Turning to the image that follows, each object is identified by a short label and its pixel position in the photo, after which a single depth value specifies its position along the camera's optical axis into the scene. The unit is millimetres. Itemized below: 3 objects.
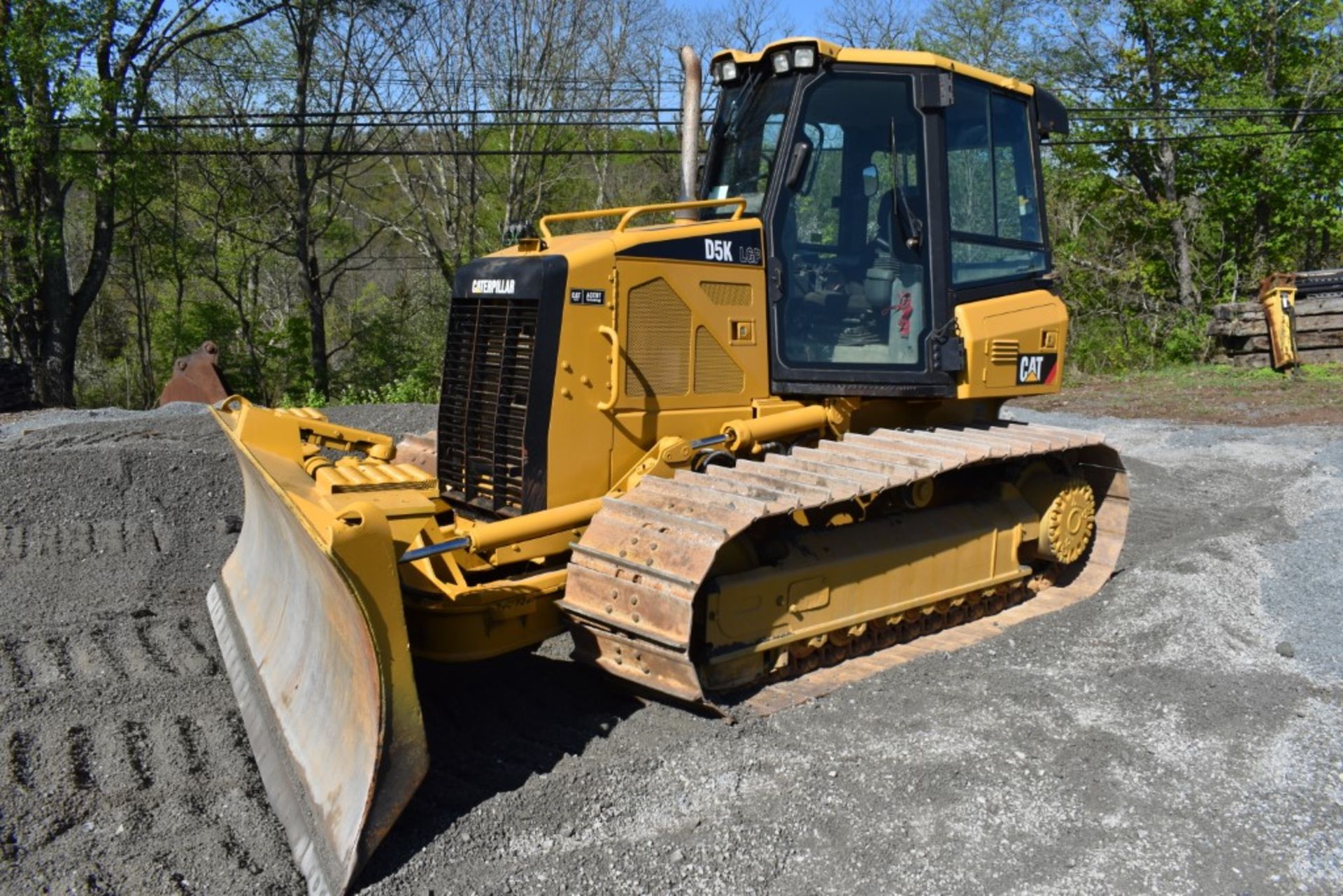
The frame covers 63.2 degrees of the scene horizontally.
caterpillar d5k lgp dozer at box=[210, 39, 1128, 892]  4258
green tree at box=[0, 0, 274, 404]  14711
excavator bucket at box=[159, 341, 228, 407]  7895
